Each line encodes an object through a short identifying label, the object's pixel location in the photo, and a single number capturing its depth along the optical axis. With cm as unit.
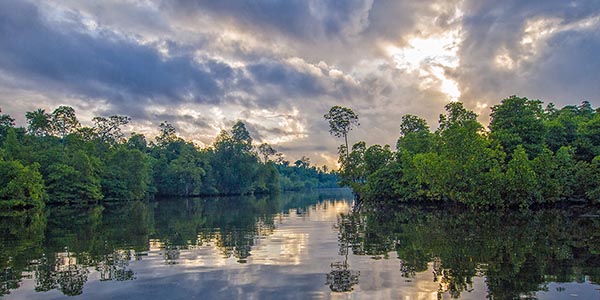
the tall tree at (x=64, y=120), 8631
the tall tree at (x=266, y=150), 14510
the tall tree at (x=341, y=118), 7625
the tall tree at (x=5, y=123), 8579
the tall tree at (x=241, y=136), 13038
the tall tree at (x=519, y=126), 4500
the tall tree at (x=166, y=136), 13262
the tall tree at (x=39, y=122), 8300
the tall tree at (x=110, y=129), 10831
